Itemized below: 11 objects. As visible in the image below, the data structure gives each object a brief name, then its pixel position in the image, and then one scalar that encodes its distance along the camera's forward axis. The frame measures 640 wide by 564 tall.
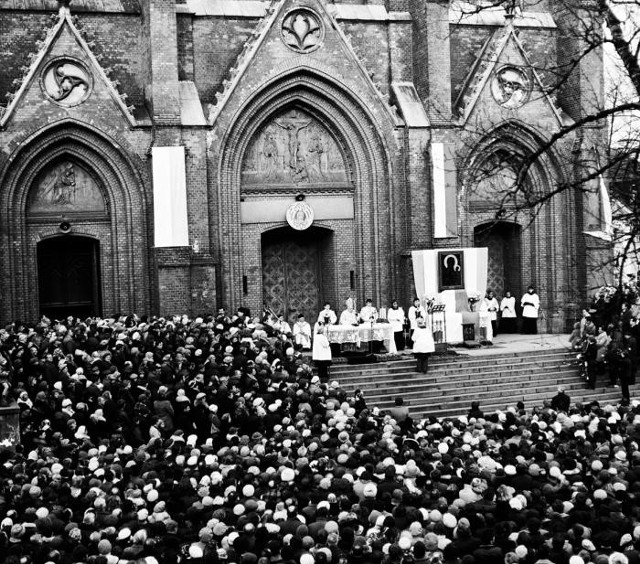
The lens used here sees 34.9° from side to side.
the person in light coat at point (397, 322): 27.61
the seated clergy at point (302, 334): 27.12
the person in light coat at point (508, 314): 32.19
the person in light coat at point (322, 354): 23.91
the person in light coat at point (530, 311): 32.00
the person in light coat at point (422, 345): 24.78
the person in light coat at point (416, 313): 27.23
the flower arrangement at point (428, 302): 27.08
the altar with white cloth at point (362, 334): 25.52
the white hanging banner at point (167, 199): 28.42
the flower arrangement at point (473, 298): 28.75
